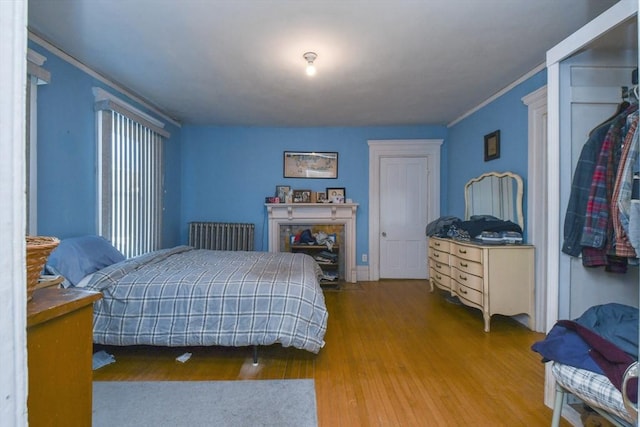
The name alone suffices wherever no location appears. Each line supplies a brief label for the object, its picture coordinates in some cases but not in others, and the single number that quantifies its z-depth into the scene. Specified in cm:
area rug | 160
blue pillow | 203
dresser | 274
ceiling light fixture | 242
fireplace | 454
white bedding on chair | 109
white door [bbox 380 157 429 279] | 465
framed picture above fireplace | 463
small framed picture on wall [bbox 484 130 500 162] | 334
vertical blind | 283
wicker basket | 71
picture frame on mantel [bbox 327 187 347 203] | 460
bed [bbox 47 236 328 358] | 205
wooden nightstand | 71
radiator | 444
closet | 160
